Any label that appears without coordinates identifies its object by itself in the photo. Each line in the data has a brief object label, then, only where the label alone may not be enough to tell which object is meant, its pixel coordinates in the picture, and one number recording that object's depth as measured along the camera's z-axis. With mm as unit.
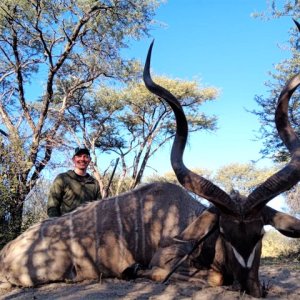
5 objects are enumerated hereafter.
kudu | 2891
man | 4832
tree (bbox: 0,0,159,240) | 9133
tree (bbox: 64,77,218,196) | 15016
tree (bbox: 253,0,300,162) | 10195
